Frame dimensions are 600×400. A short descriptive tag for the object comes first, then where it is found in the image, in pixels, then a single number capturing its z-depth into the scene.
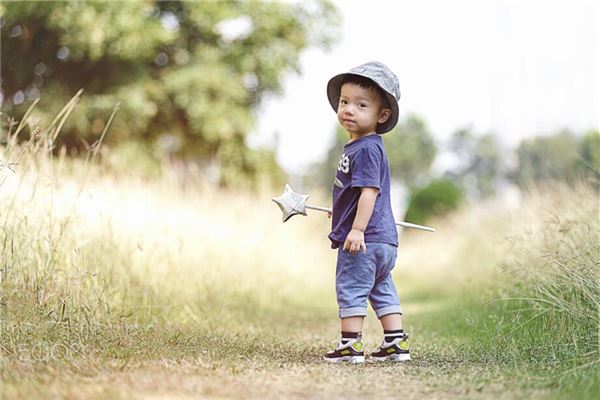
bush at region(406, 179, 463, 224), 21.62
